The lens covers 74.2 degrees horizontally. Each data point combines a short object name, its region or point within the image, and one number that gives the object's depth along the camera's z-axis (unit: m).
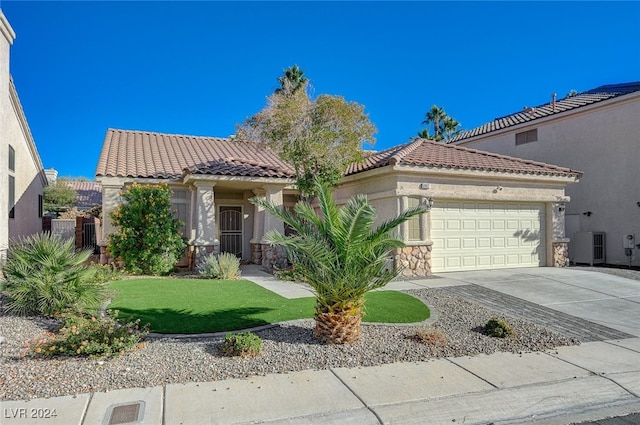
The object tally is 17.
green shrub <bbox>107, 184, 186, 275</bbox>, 13.56
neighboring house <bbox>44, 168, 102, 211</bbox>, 31.44
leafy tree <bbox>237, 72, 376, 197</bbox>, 13.06
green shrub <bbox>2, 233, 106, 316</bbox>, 7.89
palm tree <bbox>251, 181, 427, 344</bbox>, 6.51
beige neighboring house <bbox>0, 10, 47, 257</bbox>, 8.93
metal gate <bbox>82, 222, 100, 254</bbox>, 20.78
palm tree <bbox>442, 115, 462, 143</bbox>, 32.16
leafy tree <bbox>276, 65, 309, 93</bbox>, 26.34
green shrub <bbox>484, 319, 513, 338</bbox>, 7.22
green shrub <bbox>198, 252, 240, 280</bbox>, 12.91
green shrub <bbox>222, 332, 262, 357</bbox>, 6.03
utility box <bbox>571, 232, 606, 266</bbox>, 17.20
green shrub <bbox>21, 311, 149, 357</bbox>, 5.84
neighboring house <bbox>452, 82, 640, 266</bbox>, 16.58
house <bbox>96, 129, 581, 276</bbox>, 13.62
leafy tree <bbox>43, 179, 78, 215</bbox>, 30.30
